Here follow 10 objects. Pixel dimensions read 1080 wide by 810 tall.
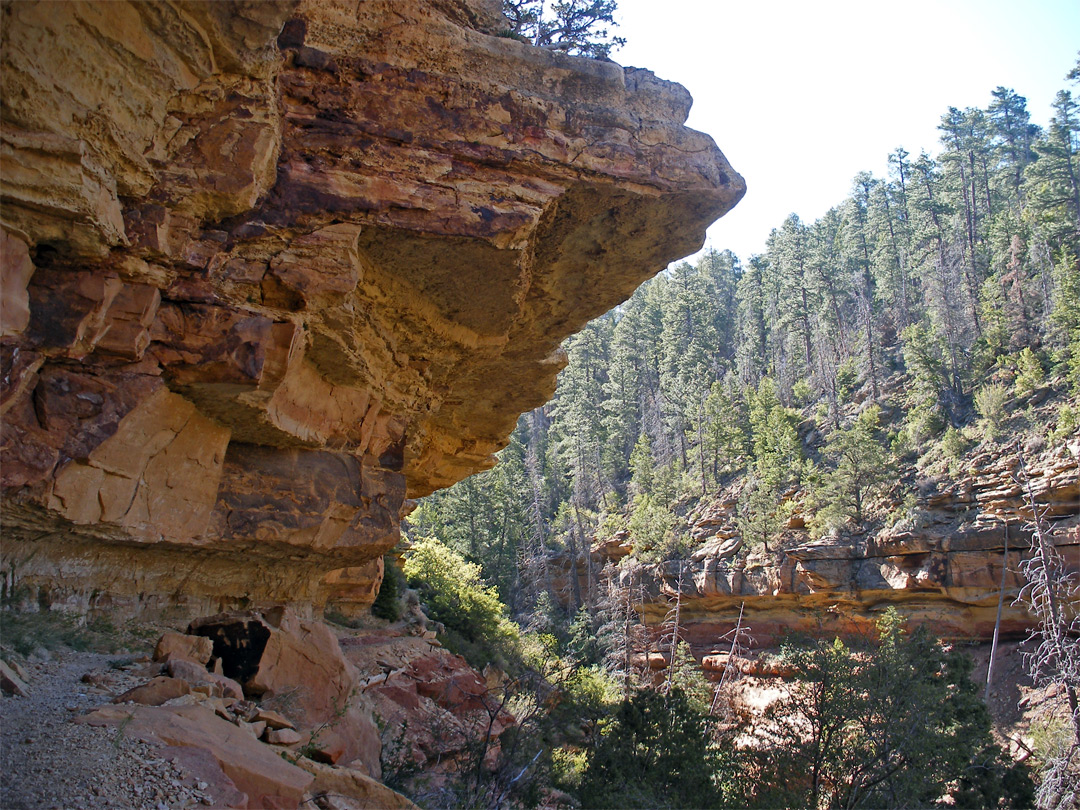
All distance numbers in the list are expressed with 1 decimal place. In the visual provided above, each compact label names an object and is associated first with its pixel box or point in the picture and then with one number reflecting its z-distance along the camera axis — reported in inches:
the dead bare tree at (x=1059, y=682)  538.3
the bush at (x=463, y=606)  838.5
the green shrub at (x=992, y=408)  1222.3
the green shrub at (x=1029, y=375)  1269.7
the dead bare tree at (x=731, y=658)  911.1
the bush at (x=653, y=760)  426.6
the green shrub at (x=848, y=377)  1733.5
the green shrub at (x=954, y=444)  1223.5
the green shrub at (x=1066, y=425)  1074.7
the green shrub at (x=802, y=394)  1830.7
